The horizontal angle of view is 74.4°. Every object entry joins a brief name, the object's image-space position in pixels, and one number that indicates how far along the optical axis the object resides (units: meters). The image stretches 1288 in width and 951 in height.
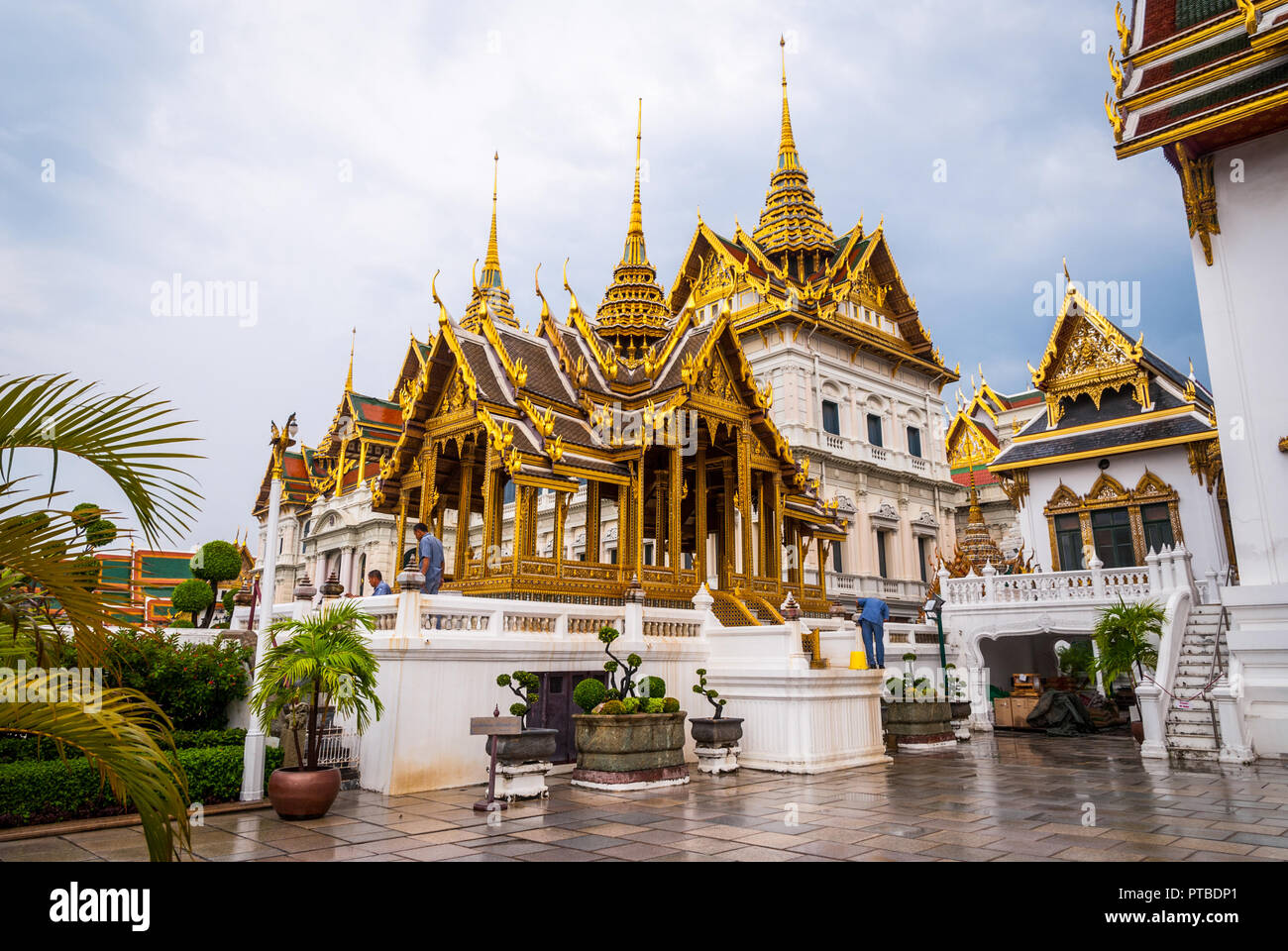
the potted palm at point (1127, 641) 14.34
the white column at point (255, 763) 8.33
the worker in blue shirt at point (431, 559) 10.83
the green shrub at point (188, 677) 9.72
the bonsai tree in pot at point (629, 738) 9.36
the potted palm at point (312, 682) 7.37
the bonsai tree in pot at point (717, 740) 10.77
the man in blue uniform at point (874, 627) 13.60
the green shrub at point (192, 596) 14.14
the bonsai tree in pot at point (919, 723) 13.67
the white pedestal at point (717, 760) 10.77
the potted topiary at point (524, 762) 8.38
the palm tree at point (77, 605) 2.77
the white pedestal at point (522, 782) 8.38
